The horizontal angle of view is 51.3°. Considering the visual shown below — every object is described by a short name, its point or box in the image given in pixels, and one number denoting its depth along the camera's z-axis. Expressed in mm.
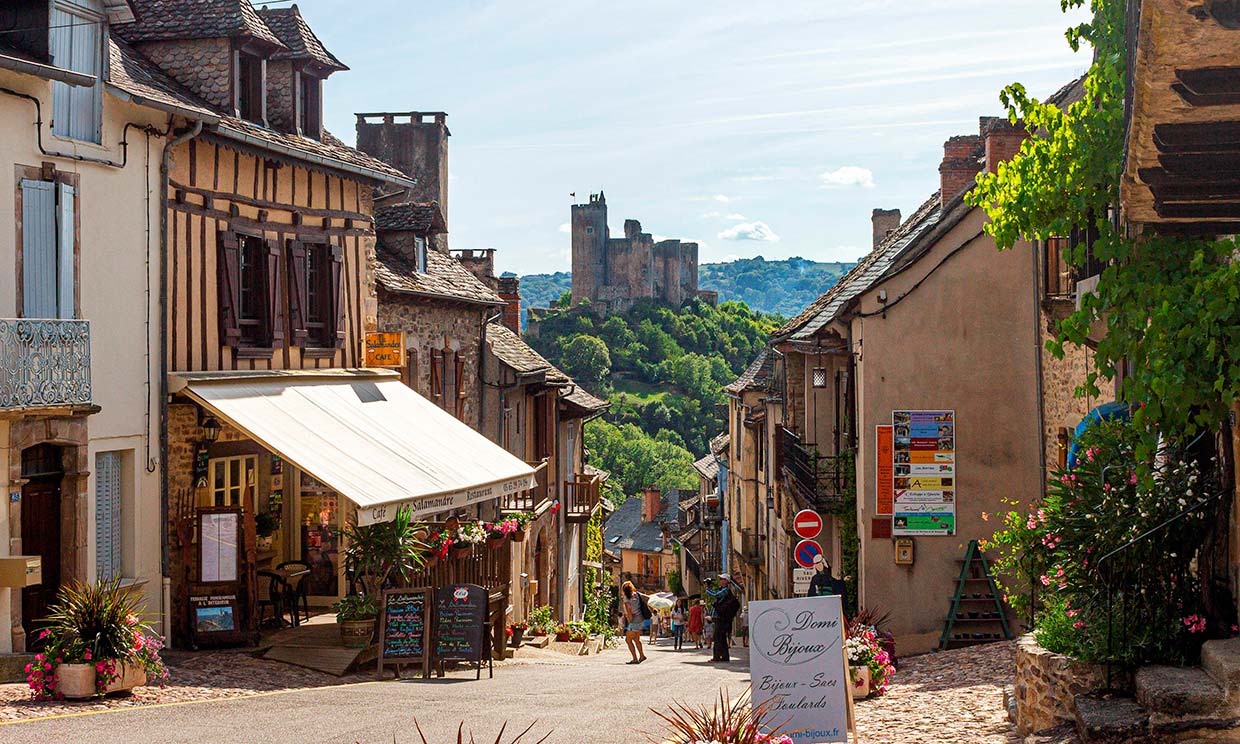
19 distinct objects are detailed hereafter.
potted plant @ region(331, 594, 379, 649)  13992
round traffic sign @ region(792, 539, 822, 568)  16719
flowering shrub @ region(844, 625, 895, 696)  12297
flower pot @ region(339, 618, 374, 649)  13984
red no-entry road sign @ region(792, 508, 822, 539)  16719
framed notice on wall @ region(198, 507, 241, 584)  14305
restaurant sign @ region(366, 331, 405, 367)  18656
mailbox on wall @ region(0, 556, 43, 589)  11672
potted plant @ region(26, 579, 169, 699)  10430
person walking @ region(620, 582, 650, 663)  20000
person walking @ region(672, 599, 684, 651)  28516
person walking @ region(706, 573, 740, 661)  20141
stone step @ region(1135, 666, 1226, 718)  7227
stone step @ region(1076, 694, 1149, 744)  7422
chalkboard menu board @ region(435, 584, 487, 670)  13477
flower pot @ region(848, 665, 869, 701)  12156
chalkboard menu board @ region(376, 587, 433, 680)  13383
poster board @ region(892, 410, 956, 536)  17359
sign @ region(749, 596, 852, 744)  8938
